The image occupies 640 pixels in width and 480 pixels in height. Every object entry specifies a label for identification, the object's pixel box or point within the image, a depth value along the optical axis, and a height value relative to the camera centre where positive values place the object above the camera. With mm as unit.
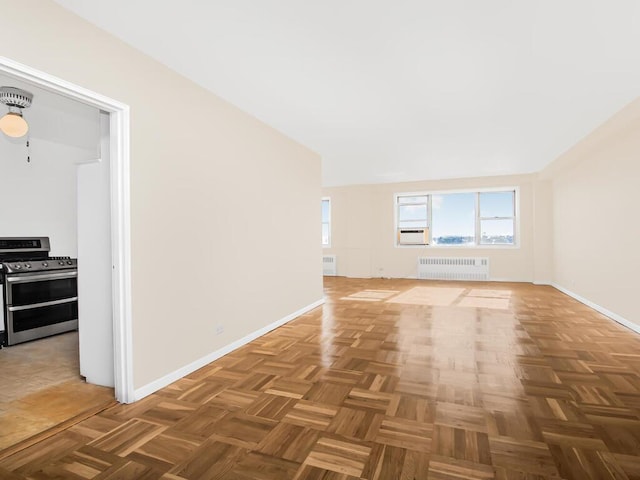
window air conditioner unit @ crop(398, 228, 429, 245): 9133 -34
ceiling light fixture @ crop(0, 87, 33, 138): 3031 +1193
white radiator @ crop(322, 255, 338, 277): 9711 -849
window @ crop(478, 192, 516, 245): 8539 +411
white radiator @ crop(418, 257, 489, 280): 8500 -827
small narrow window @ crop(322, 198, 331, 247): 9844 +380
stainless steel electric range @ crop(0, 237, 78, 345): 3650 -595
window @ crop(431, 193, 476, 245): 8797 +393
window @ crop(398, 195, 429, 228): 9203 +618
